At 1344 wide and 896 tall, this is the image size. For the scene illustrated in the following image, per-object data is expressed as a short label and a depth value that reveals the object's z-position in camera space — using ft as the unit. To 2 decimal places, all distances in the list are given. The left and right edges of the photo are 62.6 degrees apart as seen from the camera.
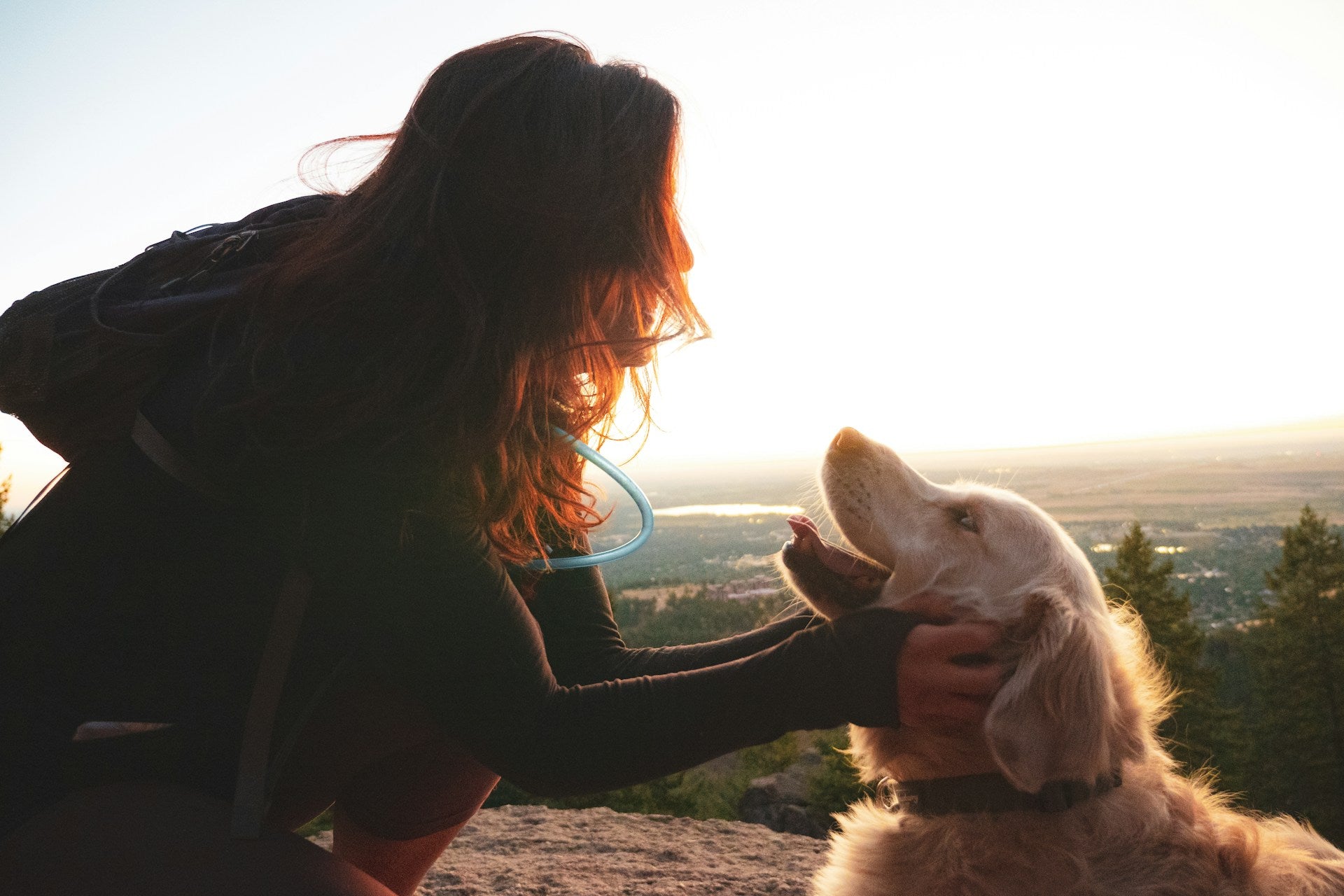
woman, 2.01
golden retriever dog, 2.19
